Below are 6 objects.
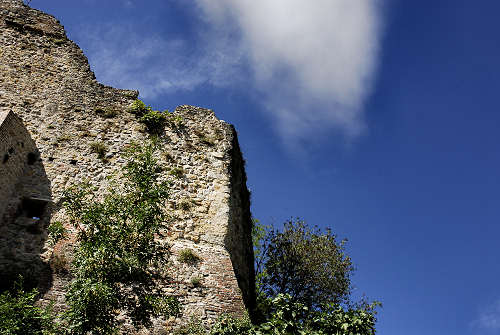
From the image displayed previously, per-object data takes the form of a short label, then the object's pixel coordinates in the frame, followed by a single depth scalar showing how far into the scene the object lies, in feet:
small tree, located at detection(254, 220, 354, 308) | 69.10
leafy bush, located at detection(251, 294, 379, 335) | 29.43
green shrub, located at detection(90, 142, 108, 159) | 40.27
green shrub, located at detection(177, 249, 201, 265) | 34.55
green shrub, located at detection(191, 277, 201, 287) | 33.40
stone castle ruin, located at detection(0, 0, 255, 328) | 33.42
